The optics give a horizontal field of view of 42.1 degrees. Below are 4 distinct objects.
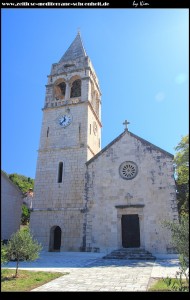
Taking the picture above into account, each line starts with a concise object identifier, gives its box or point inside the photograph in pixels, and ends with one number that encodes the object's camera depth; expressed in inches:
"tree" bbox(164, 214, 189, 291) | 234.7
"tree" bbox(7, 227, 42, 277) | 420.8
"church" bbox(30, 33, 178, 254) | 690.2
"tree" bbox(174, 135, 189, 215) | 435.8
